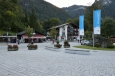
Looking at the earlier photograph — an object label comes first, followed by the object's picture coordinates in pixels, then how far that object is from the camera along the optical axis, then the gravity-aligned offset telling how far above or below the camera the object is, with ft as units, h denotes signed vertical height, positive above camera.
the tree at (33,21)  164.14 +31.05
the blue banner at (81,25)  66.44 +9.51
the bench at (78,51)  35.17 -4.84
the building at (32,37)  134.66 +3.21
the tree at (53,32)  153.96 +10.41
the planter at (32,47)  50.85 -4.12
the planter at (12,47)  46.76 -3.99
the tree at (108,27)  113.31 +13.65
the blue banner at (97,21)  54.31 +10.15
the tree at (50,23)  218.70 +37.08
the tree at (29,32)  125.91 +9.49
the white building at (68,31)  180.41 +14.82
